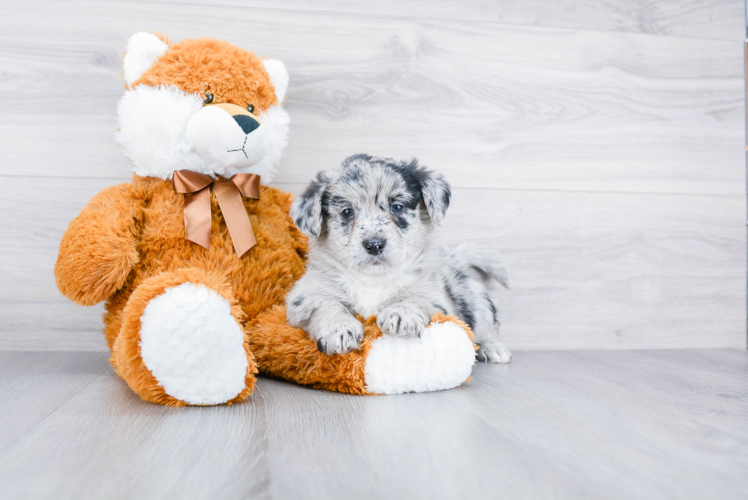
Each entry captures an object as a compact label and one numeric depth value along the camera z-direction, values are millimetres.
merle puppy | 615
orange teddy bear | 542
